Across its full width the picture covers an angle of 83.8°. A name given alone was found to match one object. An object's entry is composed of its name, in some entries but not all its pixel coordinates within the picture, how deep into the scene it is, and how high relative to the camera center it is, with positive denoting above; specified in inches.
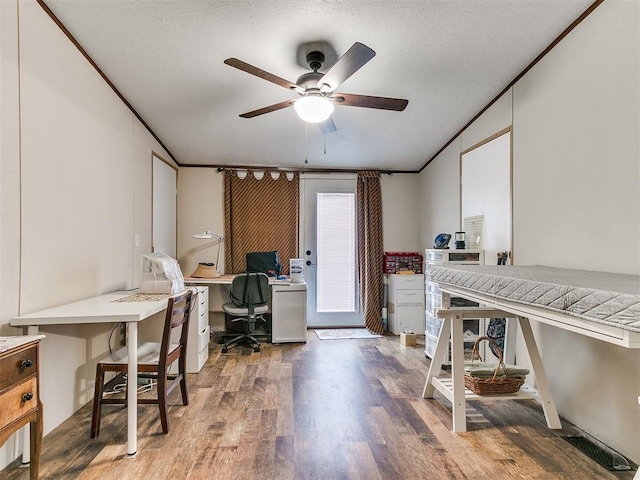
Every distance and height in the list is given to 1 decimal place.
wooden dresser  52.5 -23.1
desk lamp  164.7 -12.8
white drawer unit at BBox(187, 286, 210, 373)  123.5 -33.6
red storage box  187.6 -10.1
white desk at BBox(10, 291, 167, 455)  70.7 -15.7
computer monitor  176.9 -10.6
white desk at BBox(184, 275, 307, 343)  163.2 -31.8
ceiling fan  80.8 +38.7
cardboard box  159.2 -43.7
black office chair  152.6 -24.7
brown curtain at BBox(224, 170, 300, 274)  186.1 +13.2
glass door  192.1 -7.1
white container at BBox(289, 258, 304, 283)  166.4 -13.2
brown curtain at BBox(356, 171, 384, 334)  184.1 -2.1
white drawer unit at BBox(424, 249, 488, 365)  132.5 -24.2
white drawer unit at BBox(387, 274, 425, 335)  177.1 -30.0
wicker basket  88.4 -35.2
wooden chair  81.5 -28.8
